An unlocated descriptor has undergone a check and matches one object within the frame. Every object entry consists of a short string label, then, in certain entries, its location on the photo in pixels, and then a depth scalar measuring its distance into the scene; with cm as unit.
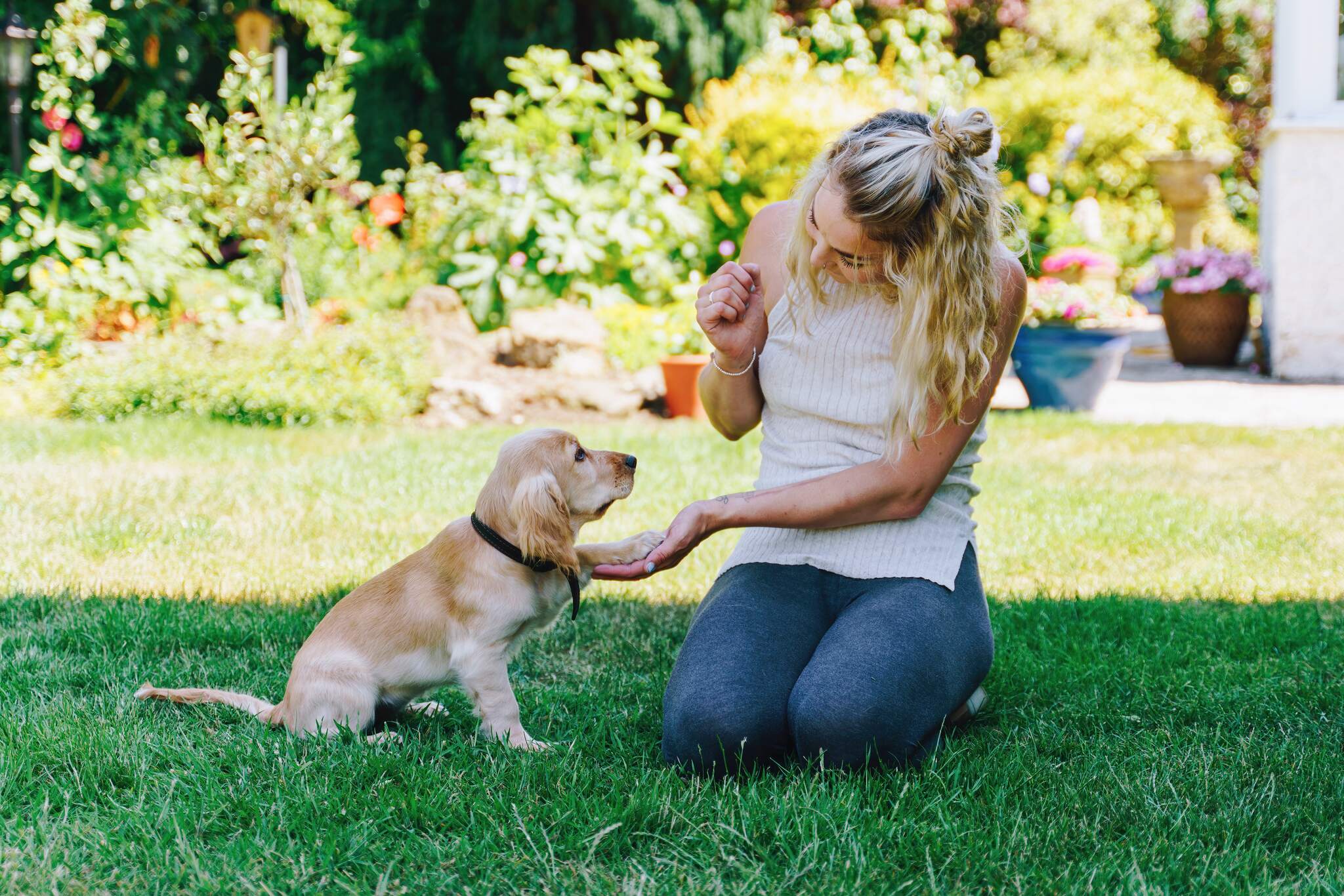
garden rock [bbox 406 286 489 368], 807
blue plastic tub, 733
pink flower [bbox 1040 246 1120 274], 841
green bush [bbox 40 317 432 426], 694
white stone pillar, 857
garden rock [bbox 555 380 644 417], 735
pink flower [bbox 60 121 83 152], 870
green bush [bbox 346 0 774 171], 1119
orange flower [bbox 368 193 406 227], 995
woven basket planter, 953
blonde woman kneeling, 262
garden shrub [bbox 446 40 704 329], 891
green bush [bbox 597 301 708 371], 789
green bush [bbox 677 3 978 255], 995
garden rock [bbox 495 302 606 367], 787
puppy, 279
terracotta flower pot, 726
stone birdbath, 1351
